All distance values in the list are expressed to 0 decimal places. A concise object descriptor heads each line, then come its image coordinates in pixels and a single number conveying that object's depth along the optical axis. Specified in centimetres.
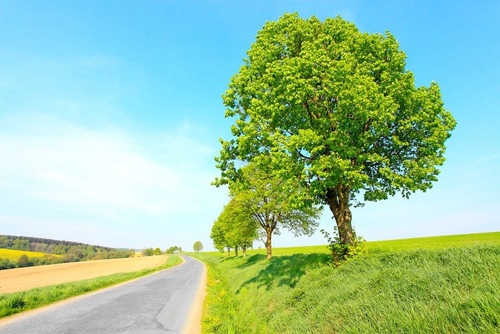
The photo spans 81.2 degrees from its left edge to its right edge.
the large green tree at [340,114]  1282
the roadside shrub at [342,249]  1349
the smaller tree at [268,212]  3228
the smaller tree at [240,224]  3761
